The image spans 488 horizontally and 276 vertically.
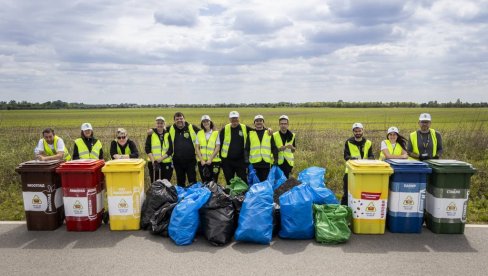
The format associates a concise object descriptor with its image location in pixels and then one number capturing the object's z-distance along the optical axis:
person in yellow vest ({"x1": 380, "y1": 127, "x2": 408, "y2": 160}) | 6.30
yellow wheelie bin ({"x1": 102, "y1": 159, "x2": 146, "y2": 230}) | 5.54
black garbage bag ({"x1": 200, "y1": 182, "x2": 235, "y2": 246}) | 4.93
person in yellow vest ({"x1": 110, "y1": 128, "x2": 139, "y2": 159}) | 6.66
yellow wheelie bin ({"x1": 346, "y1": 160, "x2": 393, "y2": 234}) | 5.36
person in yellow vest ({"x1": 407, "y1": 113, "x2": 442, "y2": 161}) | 6.28
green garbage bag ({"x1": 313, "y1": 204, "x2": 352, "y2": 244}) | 4.93
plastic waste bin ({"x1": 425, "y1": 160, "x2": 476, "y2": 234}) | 5.30
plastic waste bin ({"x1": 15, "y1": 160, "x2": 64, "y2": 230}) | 5.60
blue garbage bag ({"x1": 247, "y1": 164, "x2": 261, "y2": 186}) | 6.71
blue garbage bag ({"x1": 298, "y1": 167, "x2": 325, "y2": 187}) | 6.75
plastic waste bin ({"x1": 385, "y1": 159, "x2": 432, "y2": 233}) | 5.39
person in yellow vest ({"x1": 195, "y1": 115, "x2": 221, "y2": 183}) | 6.88
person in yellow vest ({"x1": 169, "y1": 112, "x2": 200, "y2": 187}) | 6.86
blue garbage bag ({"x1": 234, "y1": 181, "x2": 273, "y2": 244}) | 4.88
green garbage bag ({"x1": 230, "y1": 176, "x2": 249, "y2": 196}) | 6.15
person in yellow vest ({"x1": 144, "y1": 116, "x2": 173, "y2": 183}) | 6.88
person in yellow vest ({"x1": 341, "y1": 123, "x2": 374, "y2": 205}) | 6.39
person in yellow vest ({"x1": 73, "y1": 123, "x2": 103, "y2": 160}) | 6.58
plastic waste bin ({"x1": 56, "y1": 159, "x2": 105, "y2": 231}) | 5.51
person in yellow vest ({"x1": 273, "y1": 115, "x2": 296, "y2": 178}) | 6.80
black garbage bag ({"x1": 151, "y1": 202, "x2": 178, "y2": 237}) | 5.25
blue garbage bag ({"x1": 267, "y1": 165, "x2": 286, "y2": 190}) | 6.39
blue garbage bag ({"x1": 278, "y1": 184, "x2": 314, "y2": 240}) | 5.06
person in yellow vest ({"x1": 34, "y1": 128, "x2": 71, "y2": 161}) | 6.41
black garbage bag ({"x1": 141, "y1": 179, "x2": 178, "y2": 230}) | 5.54
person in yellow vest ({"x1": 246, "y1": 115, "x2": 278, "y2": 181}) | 6.70
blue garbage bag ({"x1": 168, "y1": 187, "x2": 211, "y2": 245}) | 4.97
